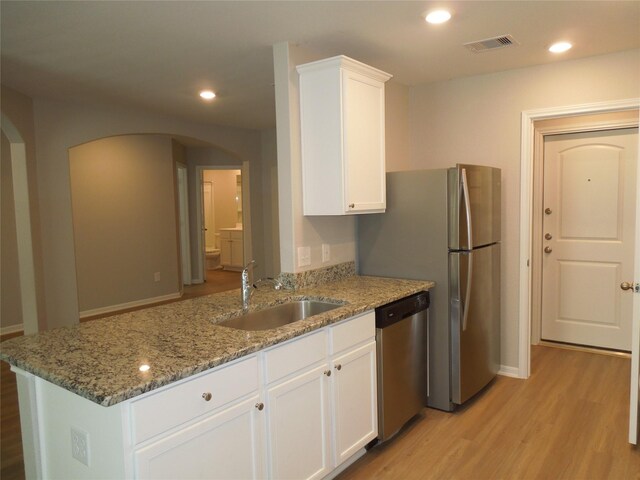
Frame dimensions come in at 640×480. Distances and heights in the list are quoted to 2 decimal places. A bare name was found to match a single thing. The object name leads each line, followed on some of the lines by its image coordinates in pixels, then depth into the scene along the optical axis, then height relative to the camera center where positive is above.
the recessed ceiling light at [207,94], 4.21 +1.07
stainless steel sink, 2.50 -0.58
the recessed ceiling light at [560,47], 3.02 +1.00
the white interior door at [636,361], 2.52 -0.88
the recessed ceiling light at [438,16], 2.45 +1.00
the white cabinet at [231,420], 1.54 -0.79
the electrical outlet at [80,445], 1.63 -0.80
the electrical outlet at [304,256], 2.98 -0.29
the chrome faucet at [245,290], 2.50 -0.42
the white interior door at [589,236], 4.04 -0.30
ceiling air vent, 2.88 +1.00
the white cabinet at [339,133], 2.74 +0.45
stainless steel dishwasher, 2.68 -0.92
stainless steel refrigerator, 3.06 -0.32
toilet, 10.02 -0.91
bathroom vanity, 9.88 -0.76
